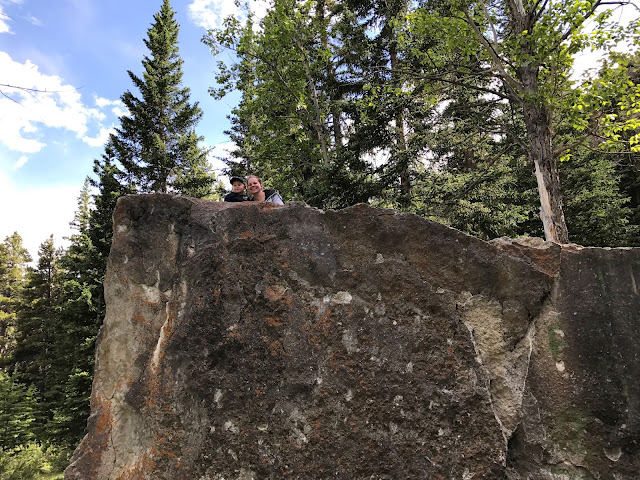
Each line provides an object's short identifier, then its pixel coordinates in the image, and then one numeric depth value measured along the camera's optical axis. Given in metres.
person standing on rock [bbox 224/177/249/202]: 4.78
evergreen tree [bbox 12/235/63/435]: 21.88
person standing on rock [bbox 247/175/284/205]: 4.56
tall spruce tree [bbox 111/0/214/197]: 15.02
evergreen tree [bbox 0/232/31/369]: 25.44
